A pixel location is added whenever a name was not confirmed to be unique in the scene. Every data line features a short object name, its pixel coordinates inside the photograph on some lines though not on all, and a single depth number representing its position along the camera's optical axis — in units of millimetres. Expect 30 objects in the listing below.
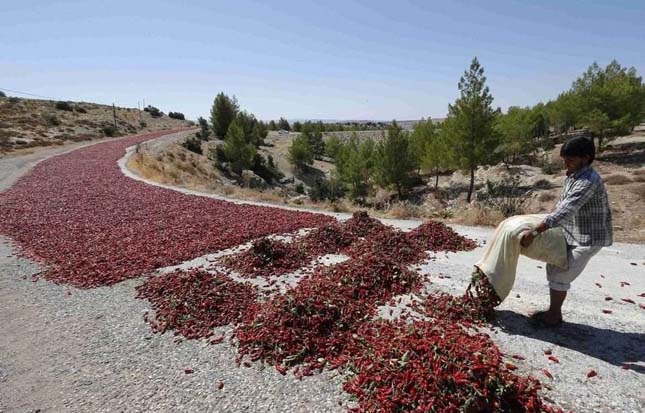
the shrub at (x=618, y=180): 22344
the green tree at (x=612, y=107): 29891
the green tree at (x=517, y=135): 37719
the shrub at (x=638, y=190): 18641
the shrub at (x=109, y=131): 49281
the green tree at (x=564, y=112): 33788
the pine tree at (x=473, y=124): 25703
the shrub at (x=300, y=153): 51375
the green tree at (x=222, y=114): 52656
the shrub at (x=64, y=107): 58841
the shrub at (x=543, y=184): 26109
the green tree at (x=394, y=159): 30859
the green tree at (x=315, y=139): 66000
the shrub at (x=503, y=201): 10391
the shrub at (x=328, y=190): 32562
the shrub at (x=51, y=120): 44312
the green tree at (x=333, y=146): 58812
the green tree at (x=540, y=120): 46625
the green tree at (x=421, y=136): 36688
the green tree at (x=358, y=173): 34781
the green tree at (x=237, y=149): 38094
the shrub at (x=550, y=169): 31158
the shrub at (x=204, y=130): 48688
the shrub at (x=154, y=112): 89750
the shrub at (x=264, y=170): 44306
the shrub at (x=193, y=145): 39766
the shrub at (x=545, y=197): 21469
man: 3479
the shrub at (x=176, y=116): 96625
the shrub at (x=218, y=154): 40534
